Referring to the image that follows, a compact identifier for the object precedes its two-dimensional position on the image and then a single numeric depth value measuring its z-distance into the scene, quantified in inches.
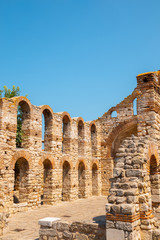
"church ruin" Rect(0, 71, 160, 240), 231.9
